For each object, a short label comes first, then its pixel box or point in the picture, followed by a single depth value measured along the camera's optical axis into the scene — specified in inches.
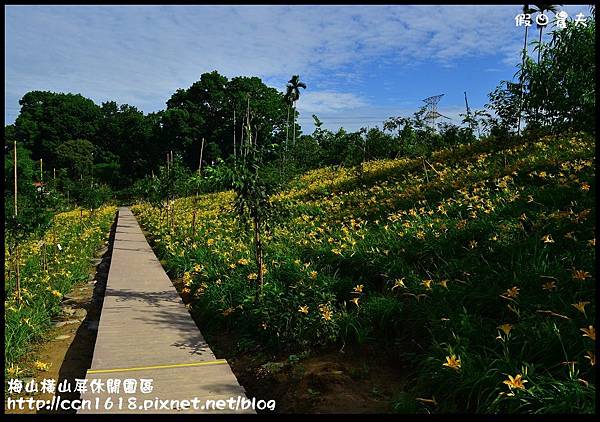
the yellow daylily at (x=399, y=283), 161.7
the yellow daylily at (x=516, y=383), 96.0
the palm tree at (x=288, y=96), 1406.3
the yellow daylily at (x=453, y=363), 108.2
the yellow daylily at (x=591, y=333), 103.3
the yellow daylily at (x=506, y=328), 113.0
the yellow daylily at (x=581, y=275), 131.2
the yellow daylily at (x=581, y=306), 112.7
